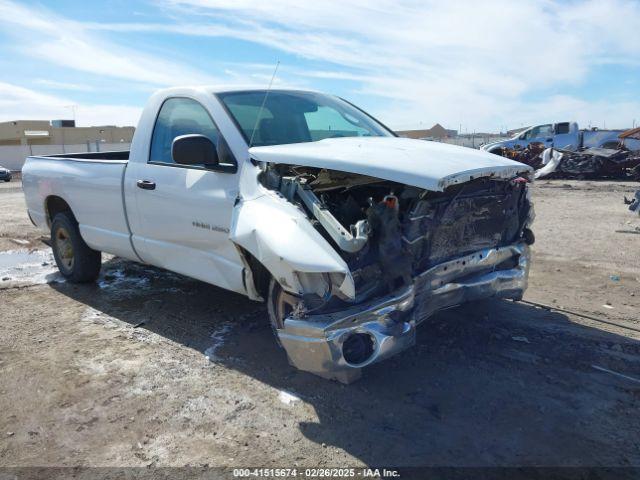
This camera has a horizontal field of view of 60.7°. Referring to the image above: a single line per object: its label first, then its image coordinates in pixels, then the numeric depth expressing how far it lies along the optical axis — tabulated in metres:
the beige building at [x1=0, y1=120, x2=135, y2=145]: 46.41
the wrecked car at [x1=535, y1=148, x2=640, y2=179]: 16.92
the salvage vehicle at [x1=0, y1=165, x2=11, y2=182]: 25.78
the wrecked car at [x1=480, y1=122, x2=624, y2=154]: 22.34
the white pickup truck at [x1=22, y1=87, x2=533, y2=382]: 3.09
